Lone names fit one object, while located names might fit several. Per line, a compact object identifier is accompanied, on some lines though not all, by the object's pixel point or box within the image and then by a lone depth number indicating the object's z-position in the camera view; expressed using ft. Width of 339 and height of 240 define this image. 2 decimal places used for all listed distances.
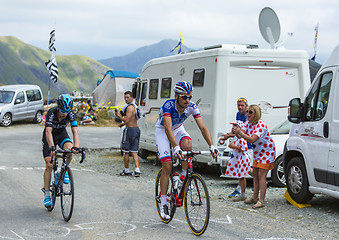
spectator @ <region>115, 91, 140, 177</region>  41.78
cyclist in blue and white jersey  22.45
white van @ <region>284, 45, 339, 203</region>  25.71
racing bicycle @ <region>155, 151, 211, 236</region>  20.80
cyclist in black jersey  24.89
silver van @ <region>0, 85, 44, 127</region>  96.63
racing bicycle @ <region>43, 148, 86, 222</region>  23.99
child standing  30.50
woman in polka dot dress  27.71
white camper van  39.52
